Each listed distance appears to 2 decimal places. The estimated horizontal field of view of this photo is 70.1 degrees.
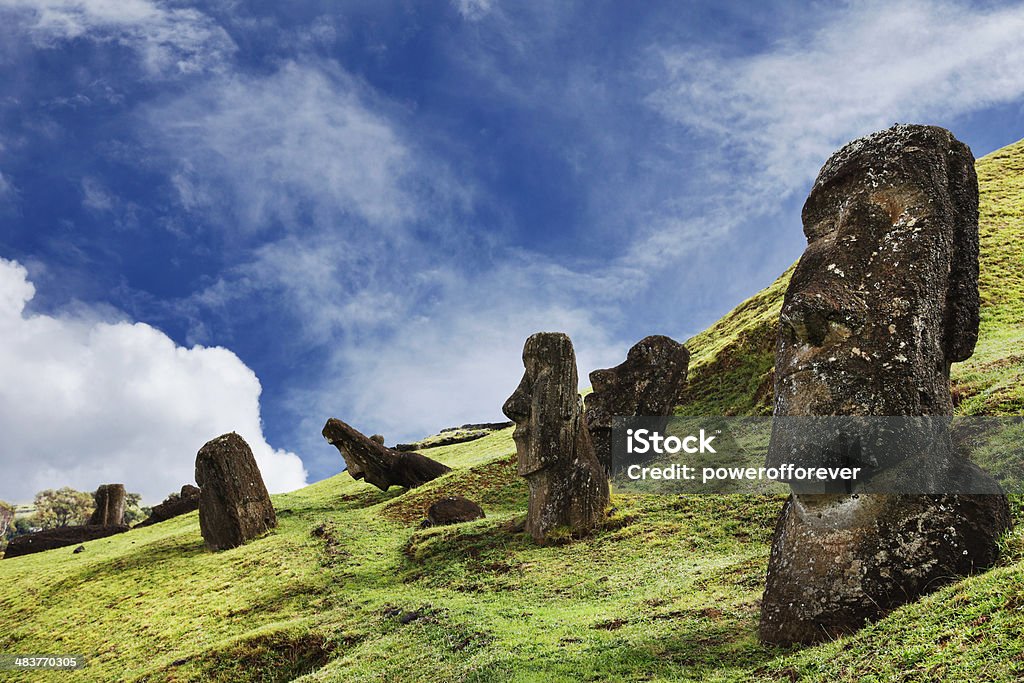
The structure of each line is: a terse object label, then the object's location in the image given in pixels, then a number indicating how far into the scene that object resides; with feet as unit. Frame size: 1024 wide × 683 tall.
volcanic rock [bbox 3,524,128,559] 125.80
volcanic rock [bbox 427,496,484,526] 77.77
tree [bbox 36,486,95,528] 243.81
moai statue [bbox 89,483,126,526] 148.87
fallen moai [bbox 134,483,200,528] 141.38
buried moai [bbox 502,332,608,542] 63.87
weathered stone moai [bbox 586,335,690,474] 92.12
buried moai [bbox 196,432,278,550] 88.22
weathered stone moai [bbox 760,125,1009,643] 27.22
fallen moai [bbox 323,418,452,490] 111.55
